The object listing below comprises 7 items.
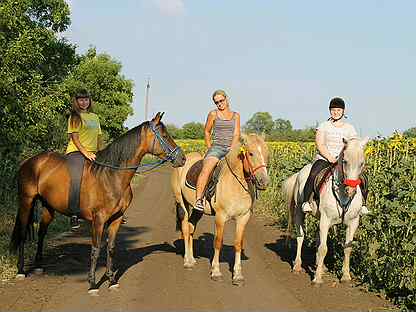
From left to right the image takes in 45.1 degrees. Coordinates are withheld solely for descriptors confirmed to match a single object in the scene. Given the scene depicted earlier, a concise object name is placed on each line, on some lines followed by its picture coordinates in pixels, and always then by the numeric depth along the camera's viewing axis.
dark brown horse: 7.23
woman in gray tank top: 8.20
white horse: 7.16
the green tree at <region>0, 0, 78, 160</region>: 17.98
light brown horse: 7.61
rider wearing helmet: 8.06
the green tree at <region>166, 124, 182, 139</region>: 87.82
